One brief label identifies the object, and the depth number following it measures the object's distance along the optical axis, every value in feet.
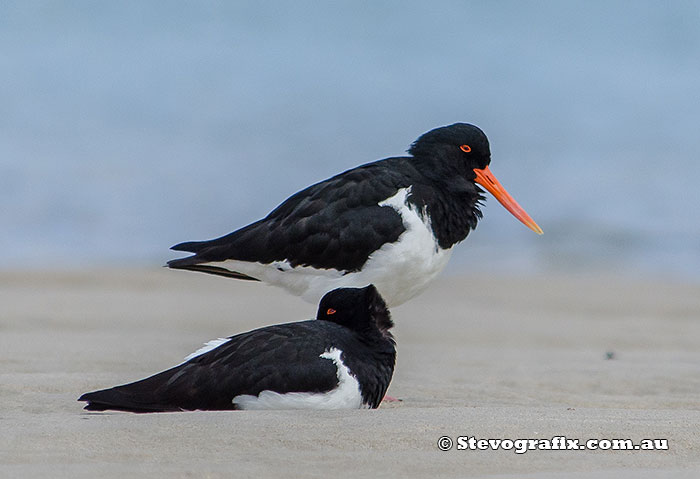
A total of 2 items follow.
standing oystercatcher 42.65
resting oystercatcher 32.55
